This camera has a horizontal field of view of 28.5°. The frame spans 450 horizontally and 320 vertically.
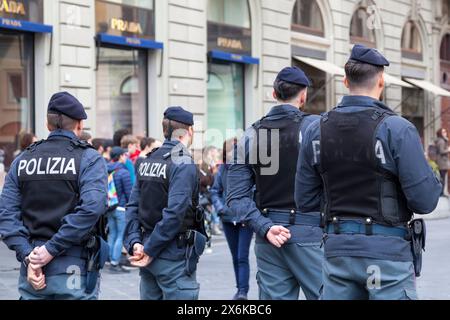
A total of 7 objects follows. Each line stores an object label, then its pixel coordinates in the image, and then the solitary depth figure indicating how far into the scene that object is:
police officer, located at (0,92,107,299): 5.41
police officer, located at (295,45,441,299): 4.64
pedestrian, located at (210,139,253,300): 9.24
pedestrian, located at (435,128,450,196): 25.62
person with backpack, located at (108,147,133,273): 11.66
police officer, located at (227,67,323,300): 6.03
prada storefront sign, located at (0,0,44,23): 15.32
